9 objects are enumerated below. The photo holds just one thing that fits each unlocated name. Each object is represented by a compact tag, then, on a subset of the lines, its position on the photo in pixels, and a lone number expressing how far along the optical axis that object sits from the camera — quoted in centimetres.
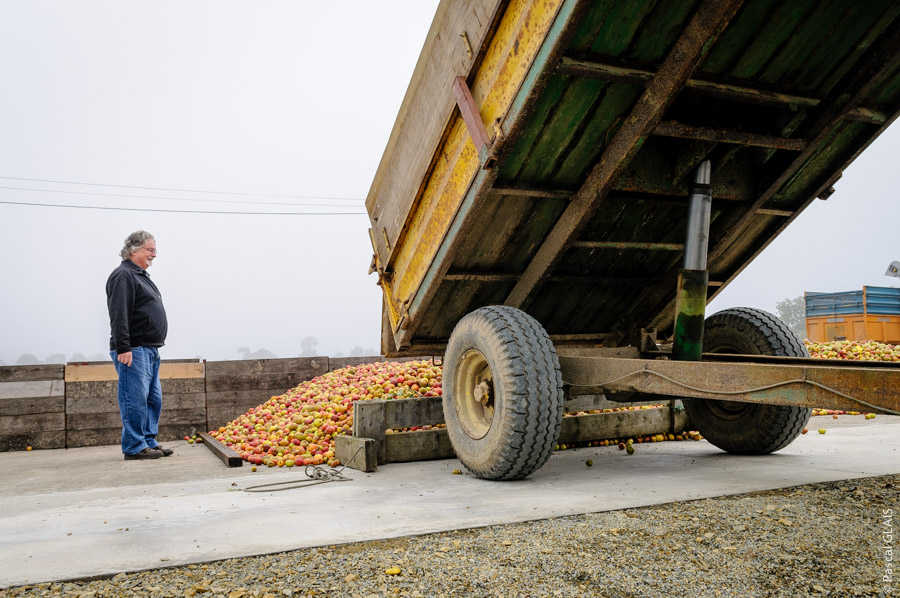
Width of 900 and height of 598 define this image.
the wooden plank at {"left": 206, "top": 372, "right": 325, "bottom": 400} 773
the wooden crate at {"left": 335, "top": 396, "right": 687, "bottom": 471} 504
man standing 598
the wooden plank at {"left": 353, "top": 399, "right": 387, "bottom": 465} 504
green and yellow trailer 346
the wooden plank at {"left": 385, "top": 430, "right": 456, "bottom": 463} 520
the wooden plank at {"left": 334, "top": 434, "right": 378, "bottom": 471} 482
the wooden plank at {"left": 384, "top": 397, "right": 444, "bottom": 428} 518
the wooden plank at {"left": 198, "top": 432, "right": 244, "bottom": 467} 543
